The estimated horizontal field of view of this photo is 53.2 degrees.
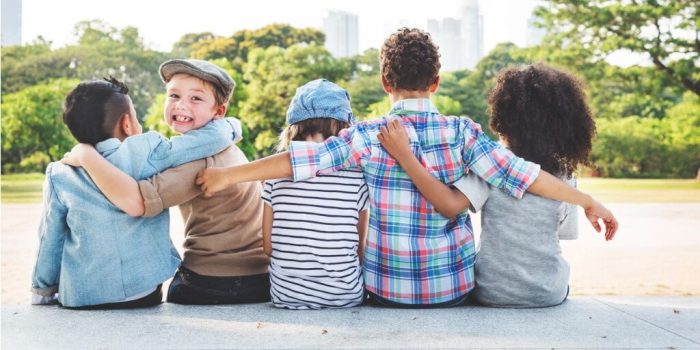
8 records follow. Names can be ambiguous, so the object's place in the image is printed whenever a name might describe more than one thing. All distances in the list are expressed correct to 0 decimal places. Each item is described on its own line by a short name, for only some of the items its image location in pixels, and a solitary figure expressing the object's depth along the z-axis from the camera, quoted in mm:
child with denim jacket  2328
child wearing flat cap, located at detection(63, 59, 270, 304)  2451
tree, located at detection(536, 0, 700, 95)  16172
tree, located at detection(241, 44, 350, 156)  23859
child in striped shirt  2320
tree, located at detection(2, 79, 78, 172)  24312
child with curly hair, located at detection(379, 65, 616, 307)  2406
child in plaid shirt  2312
